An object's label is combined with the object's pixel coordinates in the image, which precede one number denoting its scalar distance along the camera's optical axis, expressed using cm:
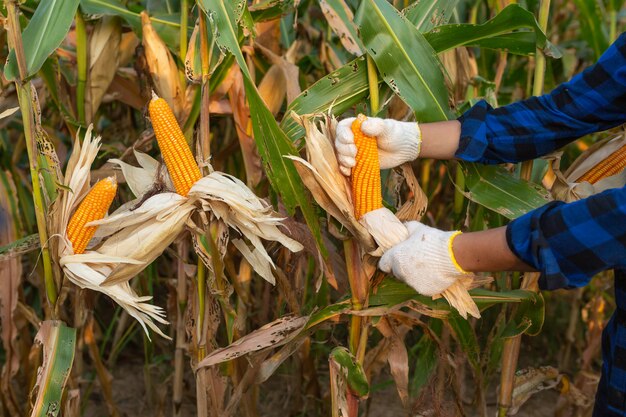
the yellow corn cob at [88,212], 189
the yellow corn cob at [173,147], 183
